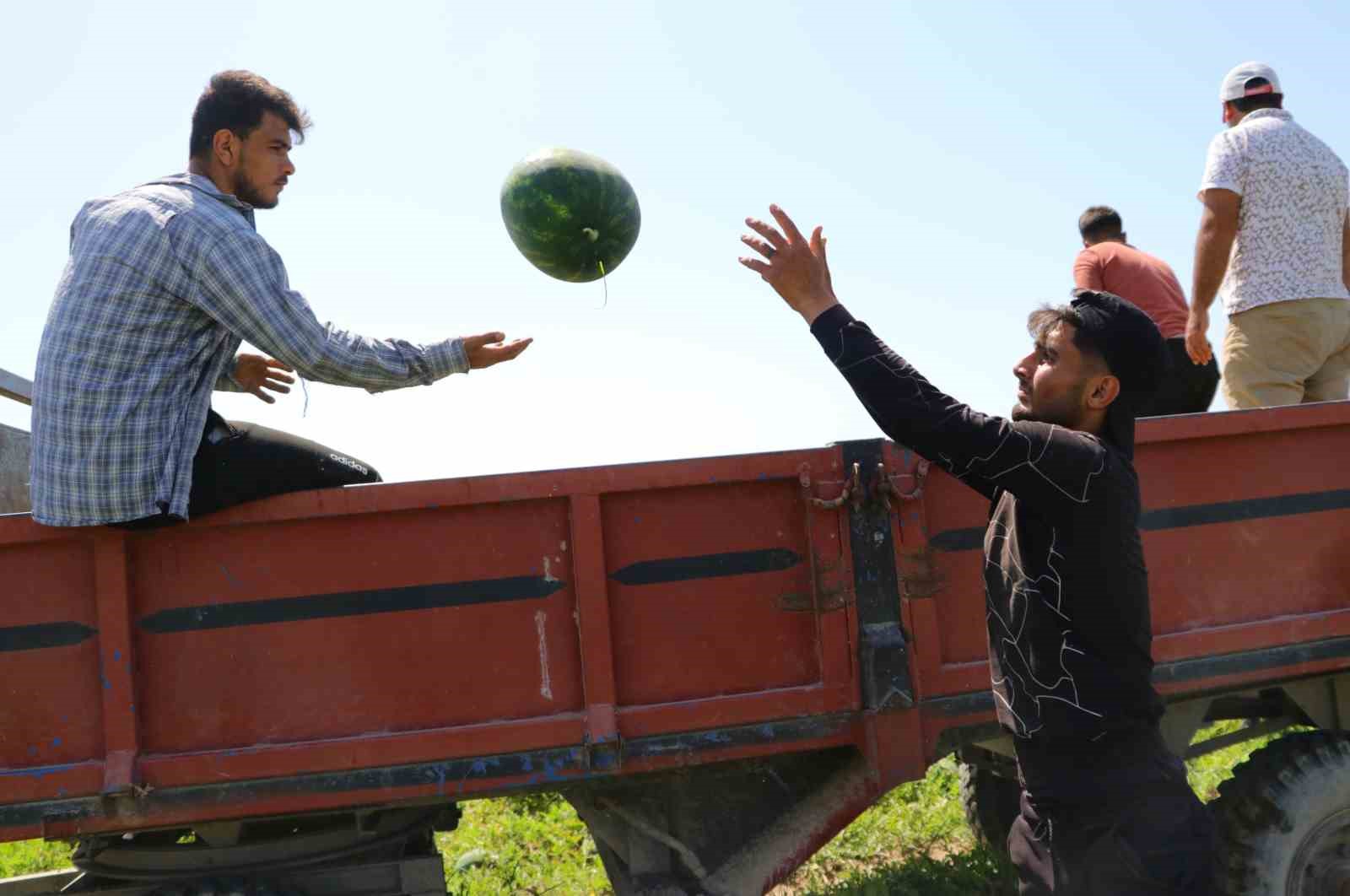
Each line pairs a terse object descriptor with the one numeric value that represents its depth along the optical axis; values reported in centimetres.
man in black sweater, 260
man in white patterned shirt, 471
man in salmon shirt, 536
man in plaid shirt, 310
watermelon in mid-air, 396
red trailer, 314
